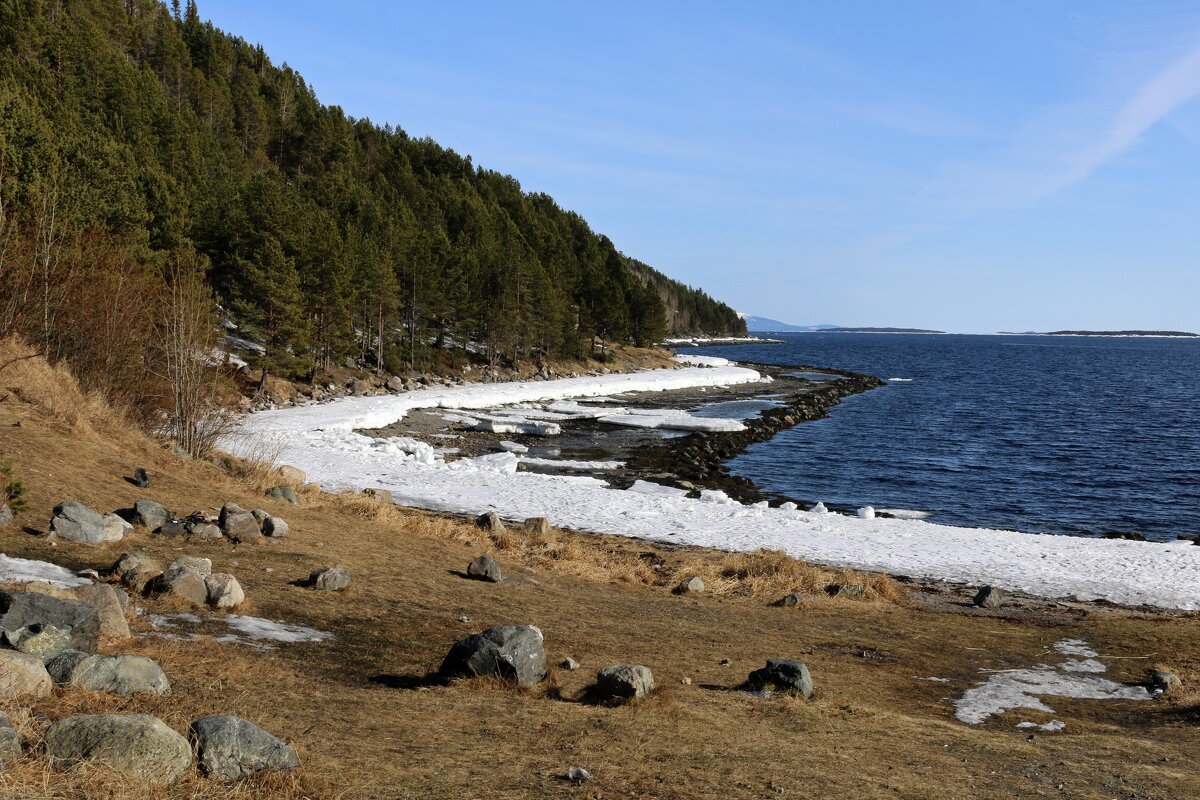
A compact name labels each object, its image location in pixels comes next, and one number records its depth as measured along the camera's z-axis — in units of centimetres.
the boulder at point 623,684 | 849
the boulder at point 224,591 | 1010
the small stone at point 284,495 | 1778
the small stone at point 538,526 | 1961
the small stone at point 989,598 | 1655
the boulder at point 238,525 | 1364
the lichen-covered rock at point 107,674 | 651
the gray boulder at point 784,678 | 971
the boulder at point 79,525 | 1177
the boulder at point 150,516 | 1316
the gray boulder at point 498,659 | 861
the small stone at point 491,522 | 1916
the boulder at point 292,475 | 2097
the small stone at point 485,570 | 1433
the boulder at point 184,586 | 1000
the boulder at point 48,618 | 702
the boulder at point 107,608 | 804
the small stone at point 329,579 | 1177
